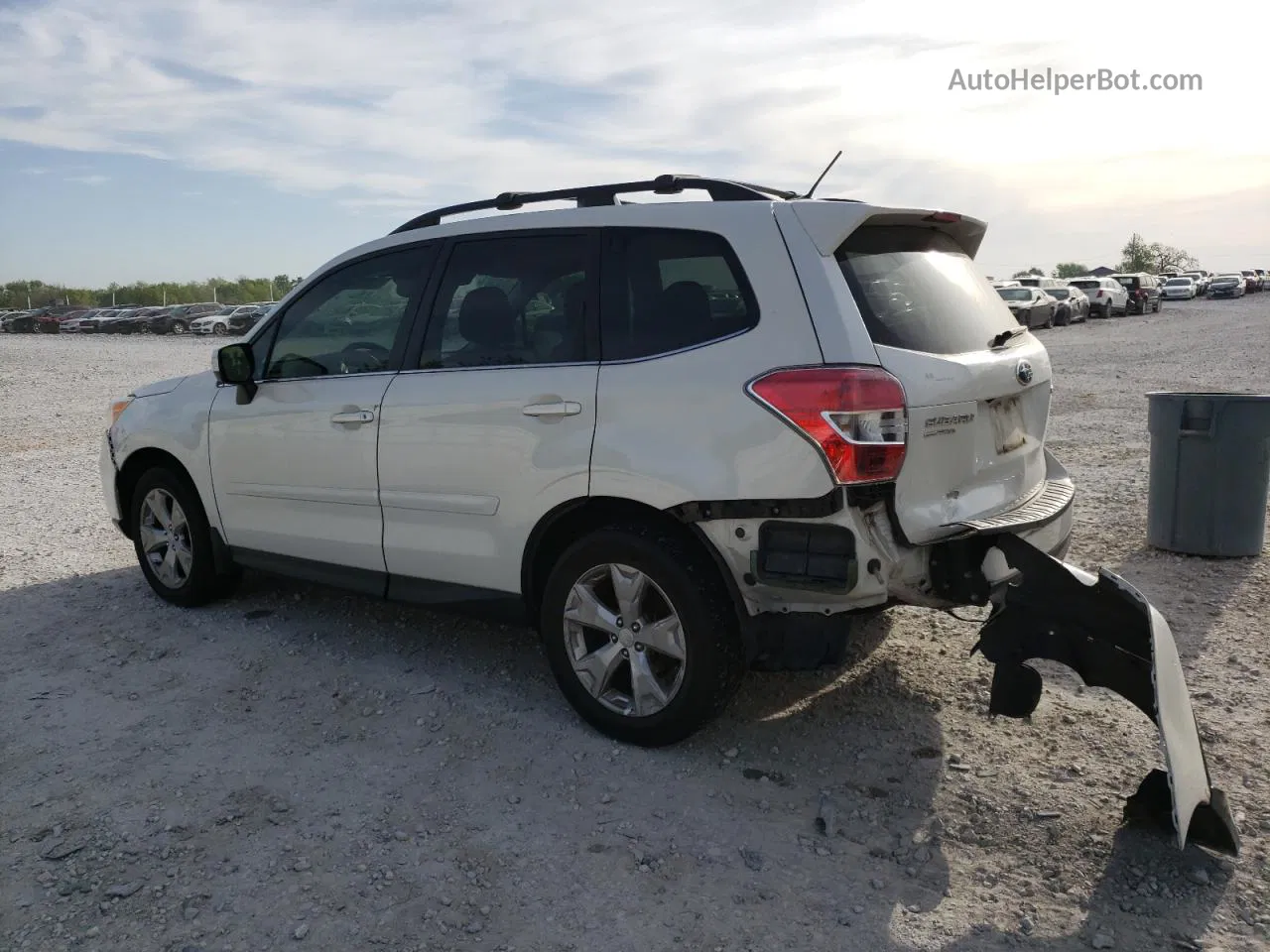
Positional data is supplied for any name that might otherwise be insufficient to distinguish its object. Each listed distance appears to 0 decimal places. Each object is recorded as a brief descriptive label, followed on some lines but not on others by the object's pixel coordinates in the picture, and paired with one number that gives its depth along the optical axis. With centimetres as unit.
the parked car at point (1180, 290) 6384
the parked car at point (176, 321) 4791
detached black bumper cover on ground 321
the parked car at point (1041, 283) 3869
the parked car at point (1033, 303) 3097
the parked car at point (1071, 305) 3831
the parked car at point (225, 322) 4444
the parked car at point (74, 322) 5097
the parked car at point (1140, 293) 4609
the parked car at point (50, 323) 5259
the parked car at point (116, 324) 4875
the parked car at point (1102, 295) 4281
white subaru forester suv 344
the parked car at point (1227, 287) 6294
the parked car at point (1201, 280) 7200
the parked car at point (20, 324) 5322
